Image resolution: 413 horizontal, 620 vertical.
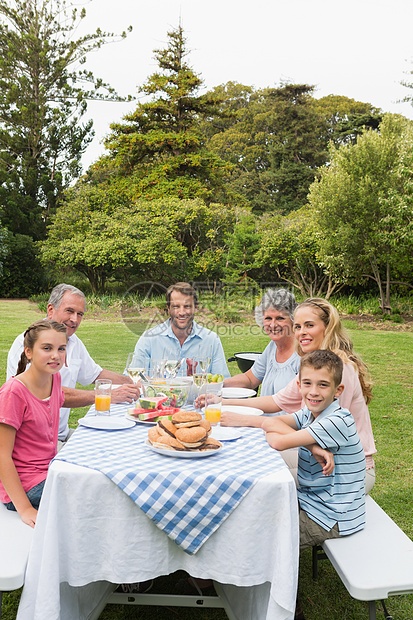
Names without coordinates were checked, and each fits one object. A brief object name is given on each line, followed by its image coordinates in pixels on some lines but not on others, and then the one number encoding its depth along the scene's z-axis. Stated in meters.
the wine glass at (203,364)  2.60
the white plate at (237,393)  3.08
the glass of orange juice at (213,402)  2.31
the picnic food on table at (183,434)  1.91
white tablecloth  1.71
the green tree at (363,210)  14.62
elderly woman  3.37
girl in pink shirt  2.12
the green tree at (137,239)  16.30
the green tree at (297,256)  15.98
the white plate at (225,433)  2.16
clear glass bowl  2.43
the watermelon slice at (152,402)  2.48
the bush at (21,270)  18.58
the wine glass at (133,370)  2.73
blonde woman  2.49
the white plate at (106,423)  2.26
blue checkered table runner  1.71
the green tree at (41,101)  20.58
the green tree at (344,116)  23.94
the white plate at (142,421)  2.38
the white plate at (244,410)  2.65
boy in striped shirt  2.10
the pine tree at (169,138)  19.62
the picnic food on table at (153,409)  2.43
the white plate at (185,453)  1.87
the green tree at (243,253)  16.16
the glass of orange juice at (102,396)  2.50
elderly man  3.26
